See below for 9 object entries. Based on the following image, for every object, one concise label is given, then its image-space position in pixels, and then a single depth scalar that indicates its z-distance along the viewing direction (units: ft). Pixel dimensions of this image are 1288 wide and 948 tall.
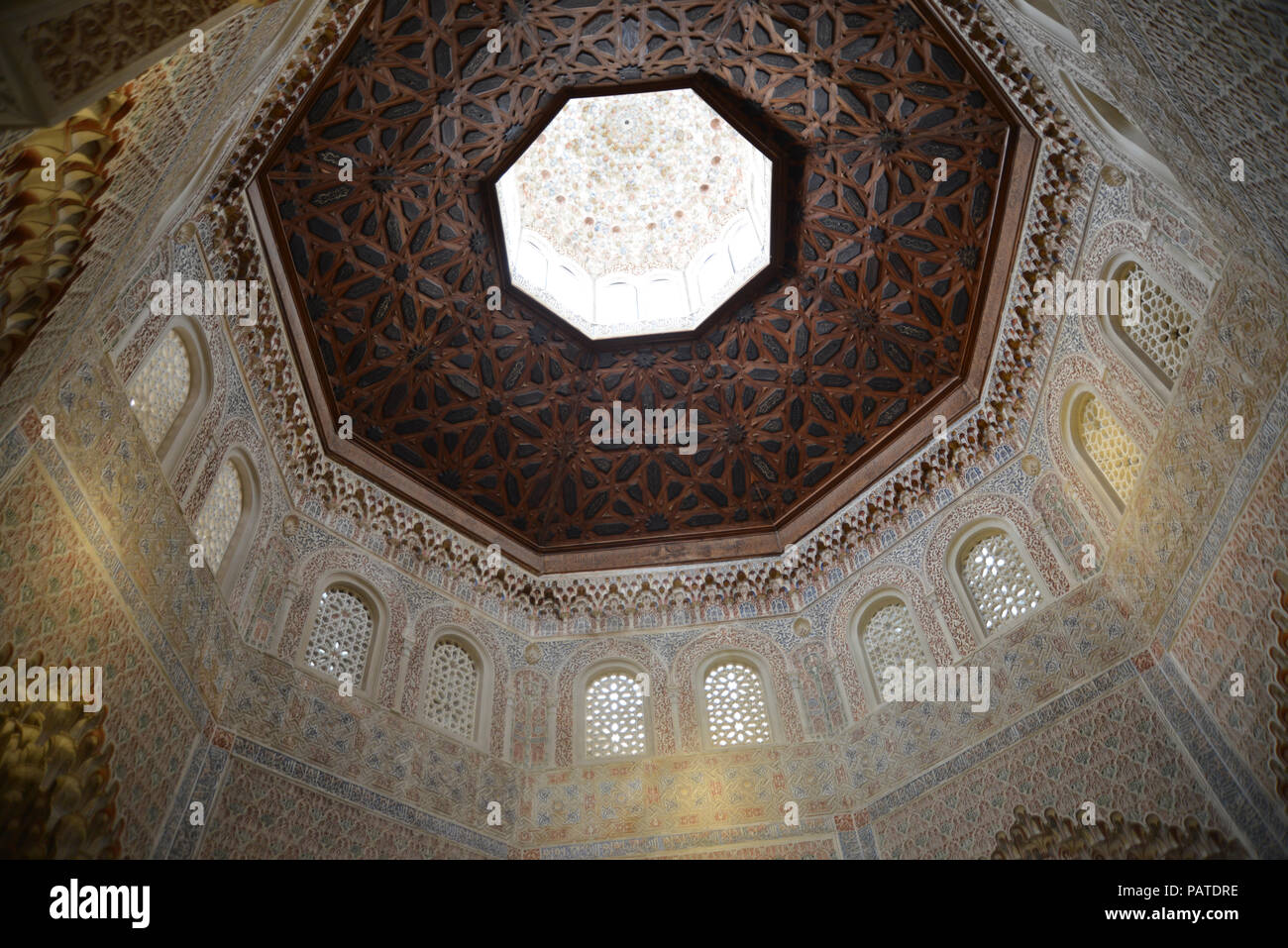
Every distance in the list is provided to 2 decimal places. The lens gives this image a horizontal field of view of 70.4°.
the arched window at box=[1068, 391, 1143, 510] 24.43
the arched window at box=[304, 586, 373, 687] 26.86
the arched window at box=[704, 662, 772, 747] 30.14
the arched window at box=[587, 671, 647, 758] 30.17
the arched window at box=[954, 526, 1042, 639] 27.30
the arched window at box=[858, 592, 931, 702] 29.48
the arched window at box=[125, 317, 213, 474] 21.58
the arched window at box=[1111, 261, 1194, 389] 22.25
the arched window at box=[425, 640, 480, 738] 29.04
